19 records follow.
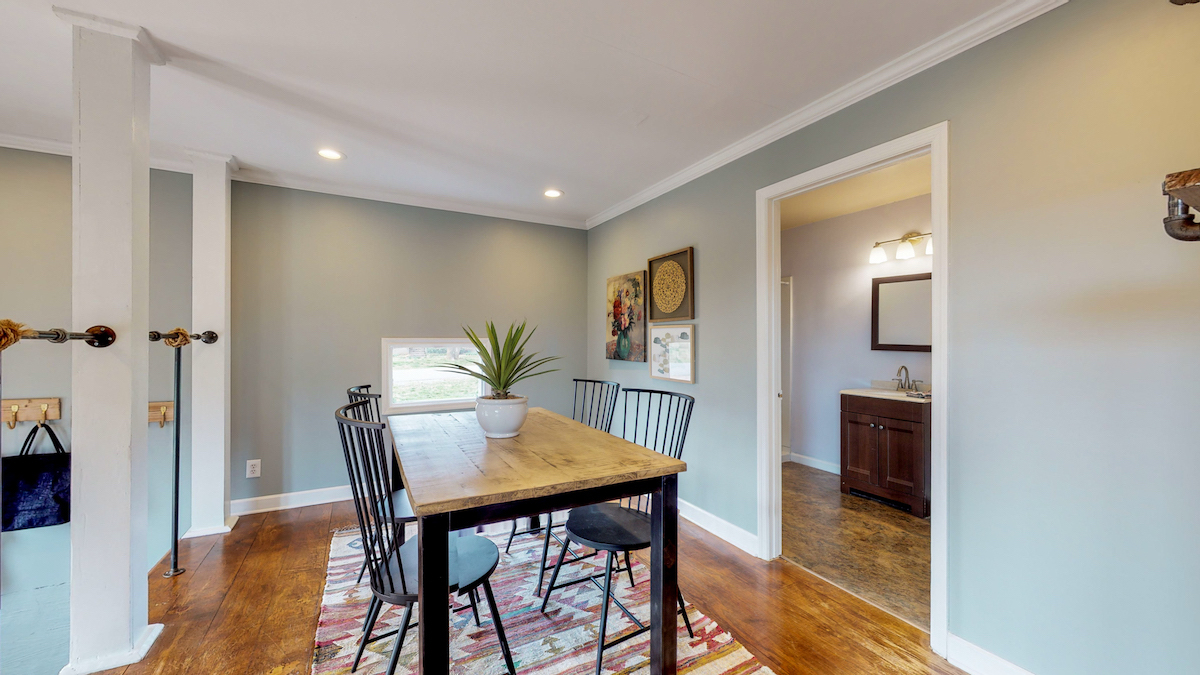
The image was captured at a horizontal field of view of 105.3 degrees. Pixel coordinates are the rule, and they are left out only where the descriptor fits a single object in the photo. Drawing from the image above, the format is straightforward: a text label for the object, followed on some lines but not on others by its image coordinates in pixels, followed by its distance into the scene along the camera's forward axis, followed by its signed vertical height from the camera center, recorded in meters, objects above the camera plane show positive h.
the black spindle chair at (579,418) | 2.32 -0.74
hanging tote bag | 2.64 -0.88
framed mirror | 3.71 +0.22
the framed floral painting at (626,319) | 3.73 +0.17
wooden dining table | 1.26 -0.44
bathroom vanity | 3.26 -0.84
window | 3.75 -0.33
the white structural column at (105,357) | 1.70 -0.07
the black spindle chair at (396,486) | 1.88 -0.73
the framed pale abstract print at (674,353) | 3.21 -0.10
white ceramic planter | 1.93 -0.33
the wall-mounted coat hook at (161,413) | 2.96 -0.48
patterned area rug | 1.74 -1.24
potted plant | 1.91 -0.26
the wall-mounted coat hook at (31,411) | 2.64 -0.42
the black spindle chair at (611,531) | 1.73 -0.78
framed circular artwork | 3.21 +0.38
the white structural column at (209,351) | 2.93 -0.08
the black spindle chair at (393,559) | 1.39 -0.77
